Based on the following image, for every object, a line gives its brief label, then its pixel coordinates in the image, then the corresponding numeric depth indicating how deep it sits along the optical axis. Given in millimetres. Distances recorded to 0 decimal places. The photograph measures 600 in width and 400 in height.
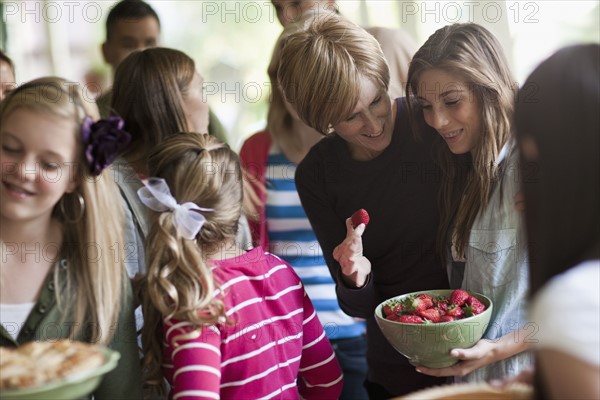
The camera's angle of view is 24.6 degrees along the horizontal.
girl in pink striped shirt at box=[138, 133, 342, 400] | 2275
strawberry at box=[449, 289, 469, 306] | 2348
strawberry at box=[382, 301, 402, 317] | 2374
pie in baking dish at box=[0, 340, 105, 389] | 2017
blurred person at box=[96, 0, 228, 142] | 3423
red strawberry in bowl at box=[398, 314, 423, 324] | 2304
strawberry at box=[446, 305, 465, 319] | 2318
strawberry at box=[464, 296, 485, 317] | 2318
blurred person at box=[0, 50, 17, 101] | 3110
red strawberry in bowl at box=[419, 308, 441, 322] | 2315
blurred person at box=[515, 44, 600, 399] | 1873
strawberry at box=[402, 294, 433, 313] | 2343
